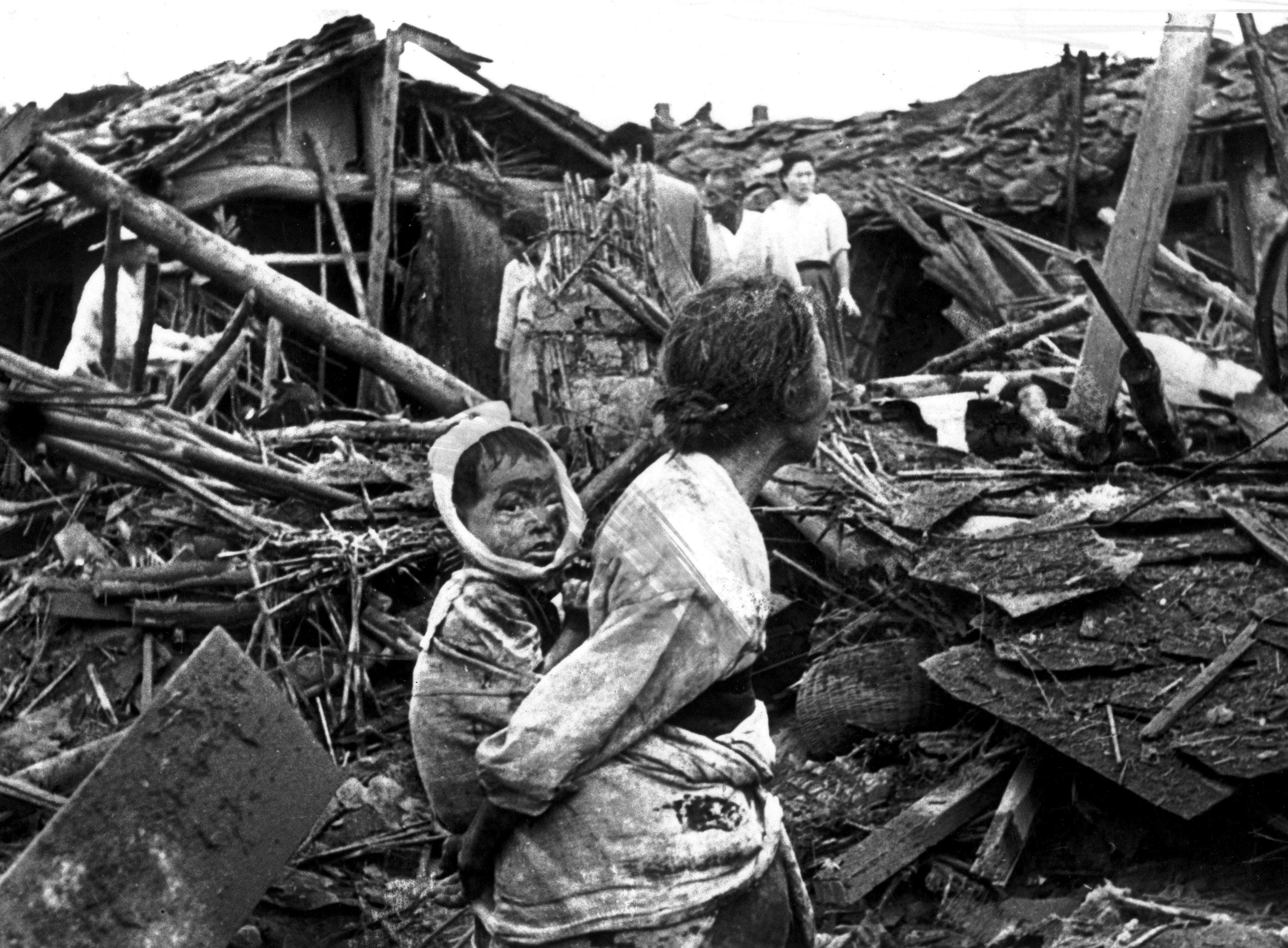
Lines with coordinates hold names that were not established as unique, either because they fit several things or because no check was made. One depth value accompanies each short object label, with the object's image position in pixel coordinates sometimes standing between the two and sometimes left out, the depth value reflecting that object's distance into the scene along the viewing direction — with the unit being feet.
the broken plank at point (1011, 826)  17.69
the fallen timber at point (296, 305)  23.70
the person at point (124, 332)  20.77
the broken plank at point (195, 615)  21.79
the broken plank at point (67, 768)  17.39
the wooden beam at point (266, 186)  35.99
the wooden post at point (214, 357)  16.16
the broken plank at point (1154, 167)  18.89
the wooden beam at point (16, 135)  11.68
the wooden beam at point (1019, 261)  35.96
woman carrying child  8.43
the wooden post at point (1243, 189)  33.32
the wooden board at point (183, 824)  10.80
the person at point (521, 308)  26.55
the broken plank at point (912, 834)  17.89
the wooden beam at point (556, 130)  38.01
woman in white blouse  31.71
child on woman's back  9.80
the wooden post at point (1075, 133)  30.19
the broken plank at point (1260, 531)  19.28
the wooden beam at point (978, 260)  37.68
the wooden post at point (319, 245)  40.42
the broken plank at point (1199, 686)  17.33
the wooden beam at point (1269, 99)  17.51
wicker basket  20.45
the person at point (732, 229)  26.03
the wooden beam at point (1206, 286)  30.37
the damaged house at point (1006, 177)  34.06
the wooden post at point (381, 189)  37.35
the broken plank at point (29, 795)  16.87
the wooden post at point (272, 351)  33.37
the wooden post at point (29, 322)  29.63
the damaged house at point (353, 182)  32.14
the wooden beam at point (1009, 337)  28.35
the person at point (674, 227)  23.88
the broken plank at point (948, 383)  27.04
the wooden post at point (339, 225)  40.11
